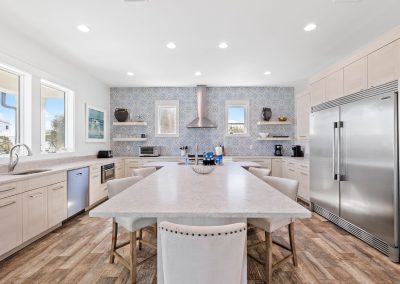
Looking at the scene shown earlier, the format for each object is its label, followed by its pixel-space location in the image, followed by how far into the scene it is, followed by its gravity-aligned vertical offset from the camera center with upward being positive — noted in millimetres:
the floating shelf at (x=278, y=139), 5504 +84
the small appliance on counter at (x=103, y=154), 4988 -259
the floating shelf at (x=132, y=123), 5543 +521
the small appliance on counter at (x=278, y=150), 5605 -209
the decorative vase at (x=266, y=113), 5578 +769
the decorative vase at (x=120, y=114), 5566 +763
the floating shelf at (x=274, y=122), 5465 +519
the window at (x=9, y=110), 2887 +476
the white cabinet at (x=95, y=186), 3908 -818
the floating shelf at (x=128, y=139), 5582 +101
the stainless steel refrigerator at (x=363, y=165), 2195 -287
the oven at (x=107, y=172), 4332 -622
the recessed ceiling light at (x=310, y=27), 2713 +1500
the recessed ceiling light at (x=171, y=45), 3219 +1514
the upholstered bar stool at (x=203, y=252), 916 -486
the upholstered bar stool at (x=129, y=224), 1751 -695
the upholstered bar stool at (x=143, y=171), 2696 -374
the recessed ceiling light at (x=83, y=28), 2730 +1509
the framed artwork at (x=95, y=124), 4742 +451
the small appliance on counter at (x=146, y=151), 5488 -213
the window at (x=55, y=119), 3670 +455
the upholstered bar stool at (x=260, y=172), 2654 -380
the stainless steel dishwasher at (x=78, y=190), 3301 -780
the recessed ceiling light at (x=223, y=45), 3217 +1510
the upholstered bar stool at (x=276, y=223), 1719 -687
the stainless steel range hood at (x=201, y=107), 5531 +930
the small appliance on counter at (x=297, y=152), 5281 -249
